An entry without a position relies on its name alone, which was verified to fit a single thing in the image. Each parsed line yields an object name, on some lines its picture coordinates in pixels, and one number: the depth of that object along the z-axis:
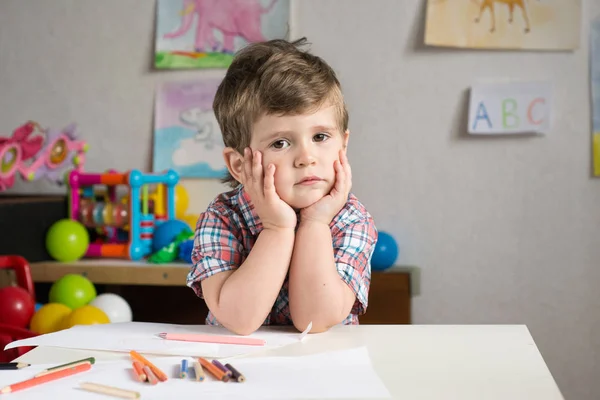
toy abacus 2.25
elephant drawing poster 2.39
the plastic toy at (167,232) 2.22
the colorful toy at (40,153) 2.25
